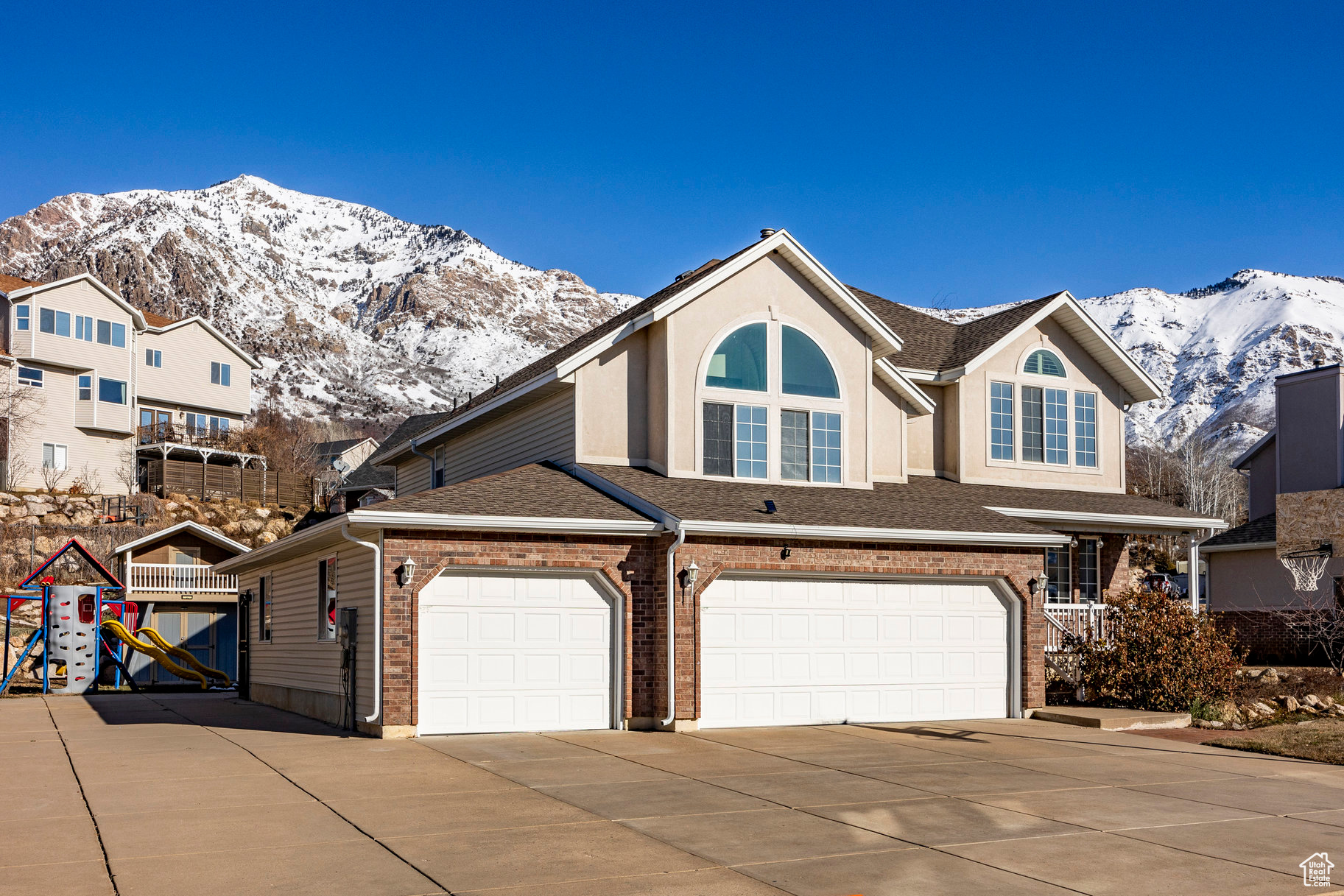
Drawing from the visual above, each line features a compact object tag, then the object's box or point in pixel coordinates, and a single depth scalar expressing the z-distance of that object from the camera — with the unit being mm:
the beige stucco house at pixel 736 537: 16703
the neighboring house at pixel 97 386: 51781
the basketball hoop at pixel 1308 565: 28578
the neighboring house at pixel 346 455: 80375
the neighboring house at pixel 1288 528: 31094
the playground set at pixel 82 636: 27938
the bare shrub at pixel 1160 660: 19469
